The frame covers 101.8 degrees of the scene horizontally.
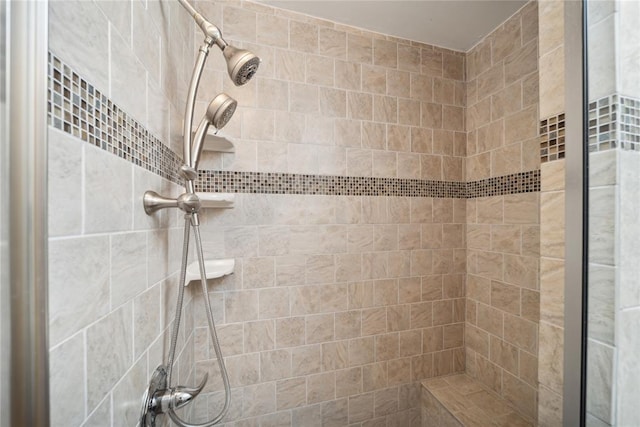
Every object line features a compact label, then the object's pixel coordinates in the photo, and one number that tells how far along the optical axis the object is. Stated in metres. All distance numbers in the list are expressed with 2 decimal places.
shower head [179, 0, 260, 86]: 0.78
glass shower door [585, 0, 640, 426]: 0.56
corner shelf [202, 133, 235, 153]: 1.16
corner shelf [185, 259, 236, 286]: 1.14
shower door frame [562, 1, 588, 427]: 0.60
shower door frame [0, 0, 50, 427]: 0.30
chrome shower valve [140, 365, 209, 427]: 0.71
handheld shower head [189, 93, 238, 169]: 0.83
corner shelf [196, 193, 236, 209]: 1.16
